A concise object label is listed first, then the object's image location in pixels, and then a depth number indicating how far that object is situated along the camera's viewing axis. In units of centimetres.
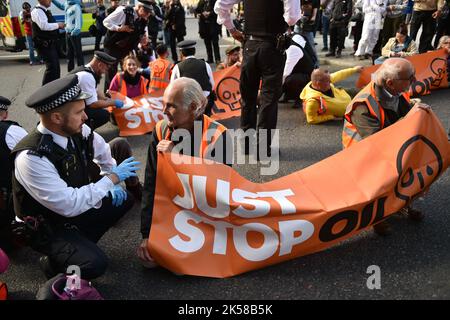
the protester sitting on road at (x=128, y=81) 622
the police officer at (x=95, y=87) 472
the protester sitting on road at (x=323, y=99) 559
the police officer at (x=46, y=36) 681
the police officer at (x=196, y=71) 517
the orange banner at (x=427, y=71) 644
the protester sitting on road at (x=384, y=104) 304
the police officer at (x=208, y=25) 992
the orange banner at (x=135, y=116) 568
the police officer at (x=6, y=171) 290
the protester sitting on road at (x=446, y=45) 665
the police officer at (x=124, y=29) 693
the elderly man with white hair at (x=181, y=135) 271
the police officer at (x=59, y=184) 249
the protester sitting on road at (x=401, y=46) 741
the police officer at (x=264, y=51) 409
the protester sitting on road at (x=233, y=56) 682
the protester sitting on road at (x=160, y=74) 650
